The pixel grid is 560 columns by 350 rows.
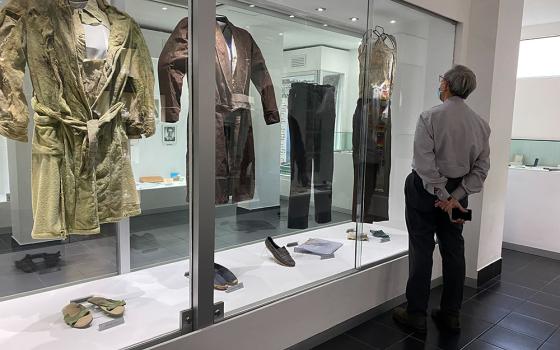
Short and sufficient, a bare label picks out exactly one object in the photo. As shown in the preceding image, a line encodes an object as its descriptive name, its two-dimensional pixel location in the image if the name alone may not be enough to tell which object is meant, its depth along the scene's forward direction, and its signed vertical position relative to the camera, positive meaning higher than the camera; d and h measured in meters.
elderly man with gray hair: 2.49 -0.34
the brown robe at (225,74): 2.04 +0.26
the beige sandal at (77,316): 1.92 -0.91
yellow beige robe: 1.61 +0.07
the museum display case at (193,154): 1.76 -0.17
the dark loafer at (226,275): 2.36 -0.86
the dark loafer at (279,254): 2.81 -0.88
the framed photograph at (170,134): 2.31 -0.07
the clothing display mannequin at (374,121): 3.06 +0.05
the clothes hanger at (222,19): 2.21 +0.56
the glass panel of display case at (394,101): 3.09 +0.22
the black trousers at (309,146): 3.05 -0.15
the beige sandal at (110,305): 2.02 -0.90
